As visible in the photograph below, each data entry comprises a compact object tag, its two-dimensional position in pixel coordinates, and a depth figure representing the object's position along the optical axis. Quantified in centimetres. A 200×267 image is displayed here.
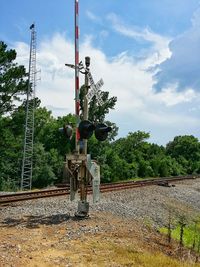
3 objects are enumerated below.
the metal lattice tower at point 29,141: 1697
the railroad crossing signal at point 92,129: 634
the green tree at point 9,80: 1833
